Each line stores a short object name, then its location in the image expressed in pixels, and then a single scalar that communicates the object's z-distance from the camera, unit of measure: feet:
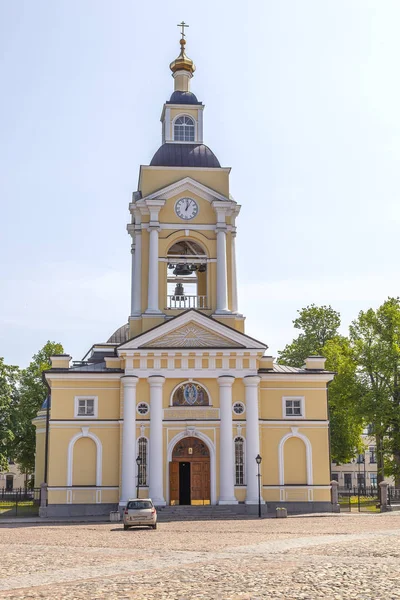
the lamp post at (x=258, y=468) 122.29
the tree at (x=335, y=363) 163.94
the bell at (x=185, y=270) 144.97
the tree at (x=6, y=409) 184.53
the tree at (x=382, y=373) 153.58
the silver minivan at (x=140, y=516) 95.50
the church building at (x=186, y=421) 126.21
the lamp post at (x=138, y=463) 124.47
